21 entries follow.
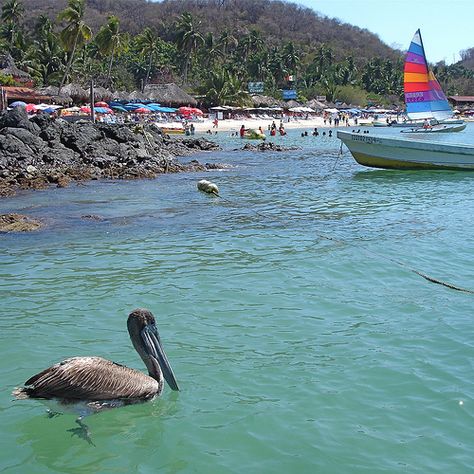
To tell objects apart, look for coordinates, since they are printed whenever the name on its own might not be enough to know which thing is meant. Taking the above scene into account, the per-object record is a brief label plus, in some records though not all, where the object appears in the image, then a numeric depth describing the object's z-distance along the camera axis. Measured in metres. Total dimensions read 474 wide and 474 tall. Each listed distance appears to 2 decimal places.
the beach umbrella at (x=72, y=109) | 54.47
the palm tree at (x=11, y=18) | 81.75
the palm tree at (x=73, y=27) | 56.10
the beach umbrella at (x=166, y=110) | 64.19
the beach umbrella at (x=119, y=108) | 62.07
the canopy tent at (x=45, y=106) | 50.25
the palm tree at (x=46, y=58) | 70.75
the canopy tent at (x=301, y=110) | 89.25
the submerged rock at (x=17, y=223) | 14.98
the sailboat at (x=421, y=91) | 44.78
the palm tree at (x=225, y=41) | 111.94
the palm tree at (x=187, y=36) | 91.81
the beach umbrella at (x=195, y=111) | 70.43
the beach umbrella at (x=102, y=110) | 57.06
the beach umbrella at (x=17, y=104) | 47.41
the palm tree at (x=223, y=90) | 81.31
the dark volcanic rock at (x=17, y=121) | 29.52
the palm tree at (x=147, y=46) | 86.44
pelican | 5.34
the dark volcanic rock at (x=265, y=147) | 44.05
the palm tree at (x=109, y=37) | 64.06
